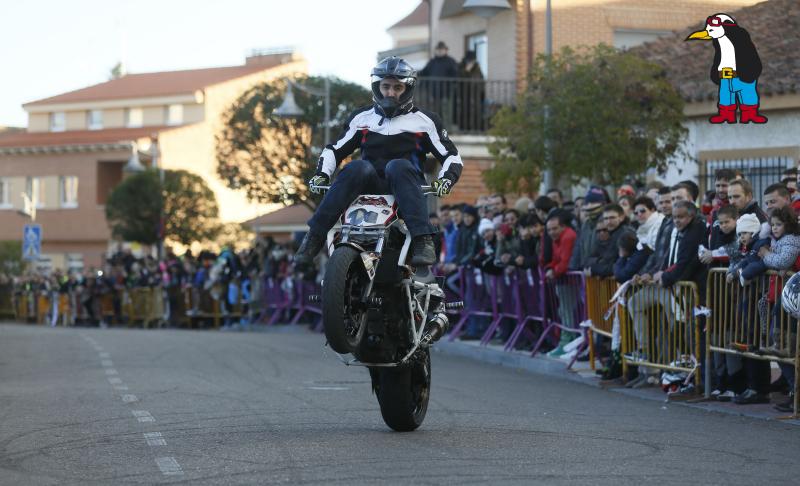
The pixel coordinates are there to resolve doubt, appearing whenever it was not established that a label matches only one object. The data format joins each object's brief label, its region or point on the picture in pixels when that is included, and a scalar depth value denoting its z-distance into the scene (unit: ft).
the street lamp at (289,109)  111.45
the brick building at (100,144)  269.23
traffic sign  175.32
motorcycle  31.24
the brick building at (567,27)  116.67
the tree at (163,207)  205.77
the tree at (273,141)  152.35
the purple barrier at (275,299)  109.91
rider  32.71
